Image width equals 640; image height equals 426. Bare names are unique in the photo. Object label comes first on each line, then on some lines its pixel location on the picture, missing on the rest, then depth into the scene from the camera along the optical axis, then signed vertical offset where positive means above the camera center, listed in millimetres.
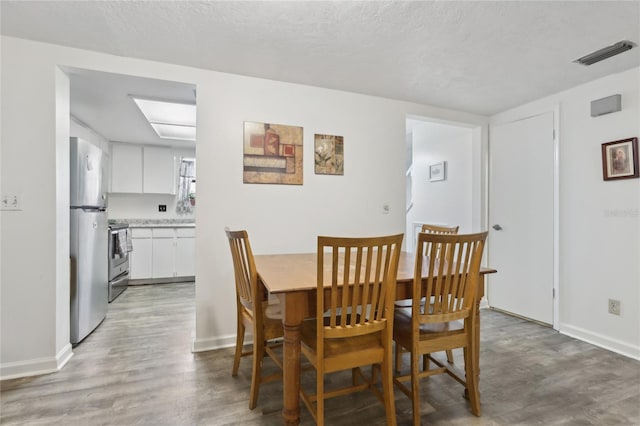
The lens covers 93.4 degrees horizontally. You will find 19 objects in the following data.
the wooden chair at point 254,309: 1671 -575
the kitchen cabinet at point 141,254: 4461 -581
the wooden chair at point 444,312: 1517 -524
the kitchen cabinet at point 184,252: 4684 -584
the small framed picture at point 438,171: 4039 +584
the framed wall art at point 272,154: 2633 +545
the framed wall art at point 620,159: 2414 +444
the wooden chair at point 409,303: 2062 -633
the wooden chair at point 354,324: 1358 -532
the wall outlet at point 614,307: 2506 -787
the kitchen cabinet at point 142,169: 4742 +733
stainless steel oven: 3672 -538
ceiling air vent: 2068 +1159
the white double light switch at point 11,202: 2010 +90
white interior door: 3045 -39
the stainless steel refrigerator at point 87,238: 2482 -204
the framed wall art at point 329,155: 2869 +573
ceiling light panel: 3084 +1137
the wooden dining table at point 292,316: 1399 -476
